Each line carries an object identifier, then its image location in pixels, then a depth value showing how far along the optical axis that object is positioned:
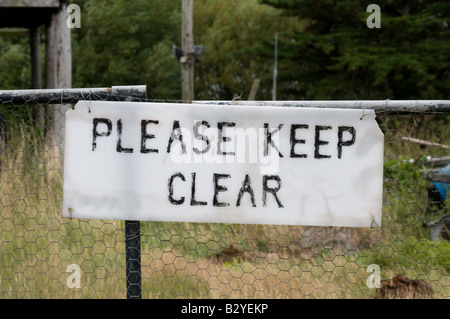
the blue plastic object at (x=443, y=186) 11.39
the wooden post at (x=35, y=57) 23.23
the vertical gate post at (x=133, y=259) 4.82
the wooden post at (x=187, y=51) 30.85
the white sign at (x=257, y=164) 4.61
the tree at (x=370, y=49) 37.59
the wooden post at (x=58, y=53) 17.22
